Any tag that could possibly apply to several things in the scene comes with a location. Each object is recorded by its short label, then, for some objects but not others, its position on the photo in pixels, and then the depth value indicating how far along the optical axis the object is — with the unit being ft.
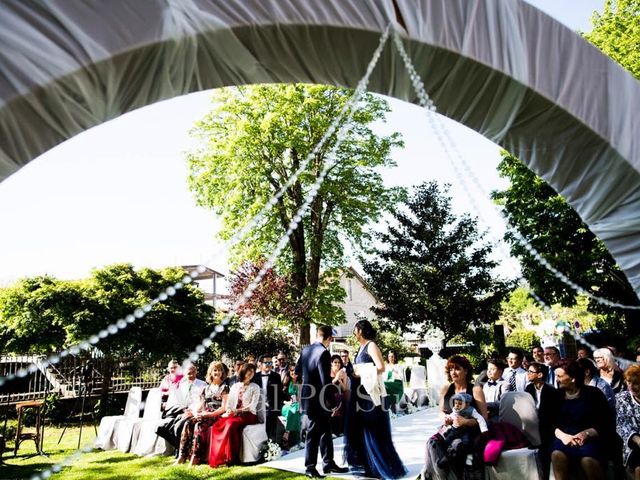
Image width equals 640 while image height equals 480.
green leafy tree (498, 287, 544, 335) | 149.38
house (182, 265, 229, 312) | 80.64
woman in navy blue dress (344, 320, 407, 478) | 21.86
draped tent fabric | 9.48
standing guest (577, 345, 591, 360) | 27.54
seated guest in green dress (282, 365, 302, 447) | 29.30
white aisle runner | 24.03
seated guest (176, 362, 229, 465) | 26.32
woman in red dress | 25.72
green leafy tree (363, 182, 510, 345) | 81.46
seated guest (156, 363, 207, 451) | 27.89
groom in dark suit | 22.61
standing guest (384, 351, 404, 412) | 43.60
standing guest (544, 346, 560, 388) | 25.75
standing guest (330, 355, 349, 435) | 24.16
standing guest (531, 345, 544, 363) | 29.40
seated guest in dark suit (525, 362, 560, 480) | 16.99
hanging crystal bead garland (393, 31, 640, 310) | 12.09
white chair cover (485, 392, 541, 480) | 17.21
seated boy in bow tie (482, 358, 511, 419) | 24.95
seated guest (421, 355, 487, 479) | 17.24
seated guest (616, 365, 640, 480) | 15.62
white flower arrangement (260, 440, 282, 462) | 26.41
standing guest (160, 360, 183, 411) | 31.19
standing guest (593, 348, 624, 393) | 20.81
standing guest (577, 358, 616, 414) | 19.80
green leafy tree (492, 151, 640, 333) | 56.59
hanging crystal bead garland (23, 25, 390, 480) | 11.80
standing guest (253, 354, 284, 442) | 29.25
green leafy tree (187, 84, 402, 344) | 66.08
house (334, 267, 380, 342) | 133.60
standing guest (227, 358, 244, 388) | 29.27
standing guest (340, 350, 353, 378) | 24.98
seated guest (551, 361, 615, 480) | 15.87
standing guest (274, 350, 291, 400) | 35.19
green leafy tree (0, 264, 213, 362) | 45.24
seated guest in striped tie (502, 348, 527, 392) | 25.54
